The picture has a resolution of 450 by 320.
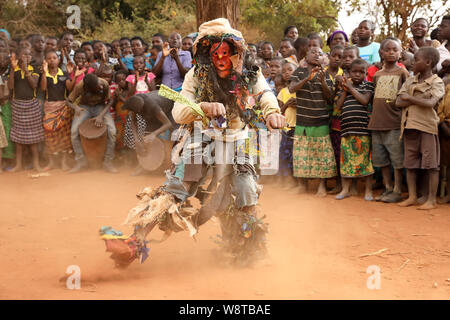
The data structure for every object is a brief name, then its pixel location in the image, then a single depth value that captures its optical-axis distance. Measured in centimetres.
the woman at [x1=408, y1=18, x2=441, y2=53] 743
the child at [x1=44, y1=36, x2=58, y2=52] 975
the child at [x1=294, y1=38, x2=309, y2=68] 837
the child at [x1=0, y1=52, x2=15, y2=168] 902
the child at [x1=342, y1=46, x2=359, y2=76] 707
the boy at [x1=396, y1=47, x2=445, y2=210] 611
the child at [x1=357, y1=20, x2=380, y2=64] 779
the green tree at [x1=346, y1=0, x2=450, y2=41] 1067
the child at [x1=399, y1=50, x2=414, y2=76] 699
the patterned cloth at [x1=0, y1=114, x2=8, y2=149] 909
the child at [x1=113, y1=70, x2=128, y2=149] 895
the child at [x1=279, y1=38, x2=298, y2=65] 845
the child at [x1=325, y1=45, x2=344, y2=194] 704
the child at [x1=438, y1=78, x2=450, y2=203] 629
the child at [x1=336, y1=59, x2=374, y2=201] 670
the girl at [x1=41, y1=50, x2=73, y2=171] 908
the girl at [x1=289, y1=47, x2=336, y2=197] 687
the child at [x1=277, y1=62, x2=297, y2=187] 738
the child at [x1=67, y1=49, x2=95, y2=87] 905
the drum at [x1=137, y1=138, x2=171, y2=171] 820
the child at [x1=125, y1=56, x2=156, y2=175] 868
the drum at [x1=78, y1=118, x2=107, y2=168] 886
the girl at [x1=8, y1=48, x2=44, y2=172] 901
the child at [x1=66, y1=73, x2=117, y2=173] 888
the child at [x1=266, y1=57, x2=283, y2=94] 784
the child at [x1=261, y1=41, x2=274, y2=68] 872
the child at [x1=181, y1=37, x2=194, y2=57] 923
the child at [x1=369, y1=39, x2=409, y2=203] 650
